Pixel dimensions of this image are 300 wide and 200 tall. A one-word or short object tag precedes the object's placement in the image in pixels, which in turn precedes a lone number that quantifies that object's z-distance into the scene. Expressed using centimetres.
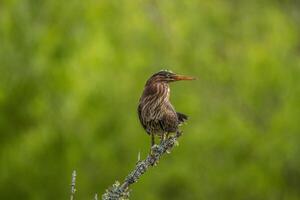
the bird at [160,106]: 1368
